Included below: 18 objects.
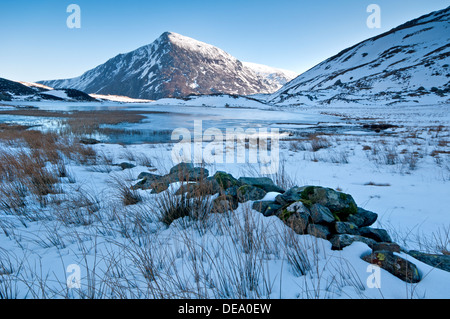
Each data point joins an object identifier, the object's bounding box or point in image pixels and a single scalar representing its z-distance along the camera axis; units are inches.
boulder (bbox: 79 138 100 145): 400.7
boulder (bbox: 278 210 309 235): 79.9
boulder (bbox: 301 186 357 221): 99.0
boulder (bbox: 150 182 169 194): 121.8
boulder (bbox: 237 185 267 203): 112.3
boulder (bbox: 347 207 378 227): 99.5
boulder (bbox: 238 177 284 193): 130.3
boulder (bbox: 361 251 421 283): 56.2
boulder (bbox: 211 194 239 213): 97.2
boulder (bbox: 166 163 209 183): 143.3
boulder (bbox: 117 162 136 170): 224.8
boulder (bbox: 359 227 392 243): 84.7
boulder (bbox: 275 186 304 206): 99.7
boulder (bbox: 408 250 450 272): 65.4
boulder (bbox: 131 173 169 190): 147.0
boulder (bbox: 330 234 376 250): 71.9
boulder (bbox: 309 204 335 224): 84.7
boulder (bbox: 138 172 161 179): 163.2
